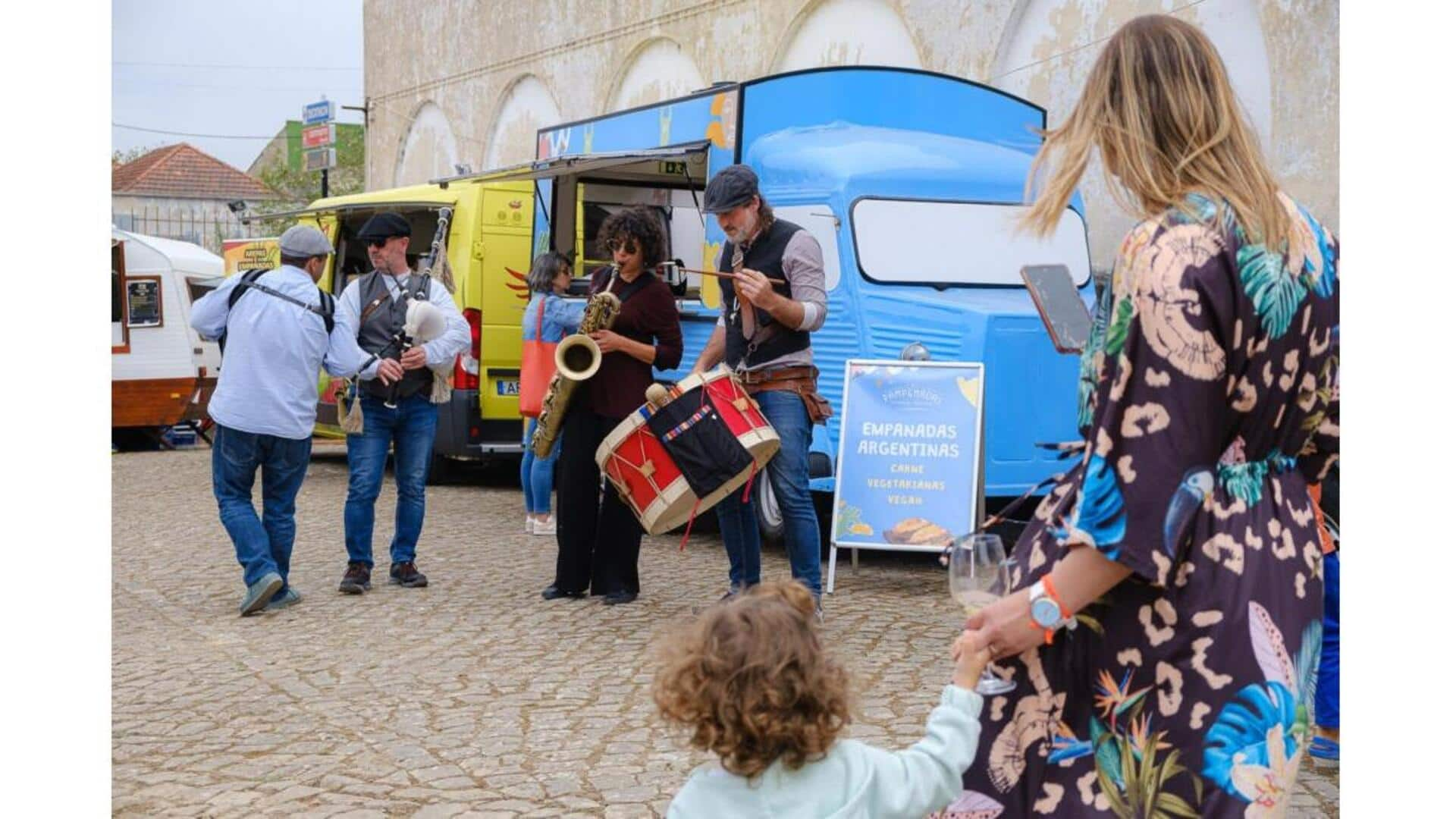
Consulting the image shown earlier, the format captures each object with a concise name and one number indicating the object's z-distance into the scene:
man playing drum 6.83
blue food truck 8.87
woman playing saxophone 7.71
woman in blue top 10.12
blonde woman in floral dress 2.42
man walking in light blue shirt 7.81
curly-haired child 2.48
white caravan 19.61
